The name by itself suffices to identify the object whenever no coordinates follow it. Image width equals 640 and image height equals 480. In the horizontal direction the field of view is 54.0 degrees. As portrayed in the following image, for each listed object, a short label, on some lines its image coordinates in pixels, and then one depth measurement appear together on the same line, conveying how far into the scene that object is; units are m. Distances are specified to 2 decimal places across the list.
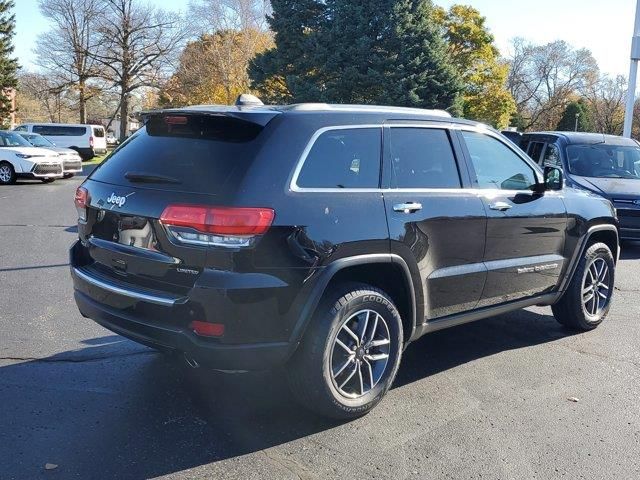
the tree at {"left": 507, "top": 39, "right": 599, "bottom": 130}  66.56
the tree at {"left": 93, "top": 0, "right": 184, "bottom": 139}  47.00
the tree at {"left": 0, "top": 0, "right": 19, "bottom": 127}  47.12
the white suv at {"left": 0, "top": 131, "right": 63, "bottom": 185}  19.58
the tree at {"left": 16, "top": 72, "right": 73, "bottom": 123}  49.75
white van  31.56
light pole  18.52
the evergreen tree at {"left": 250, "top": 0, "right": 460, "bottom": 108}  27.88
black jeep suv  3.29
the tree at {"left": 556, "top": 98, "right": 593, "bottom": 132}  56.97
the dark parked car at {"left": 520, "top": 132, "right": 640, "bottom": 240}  9.70
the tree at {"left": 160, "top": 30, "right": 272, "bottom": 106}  41.94
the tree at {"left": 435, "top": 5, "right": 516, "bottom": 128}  36.22
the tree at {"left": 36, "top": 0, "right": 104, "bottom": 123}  48.38
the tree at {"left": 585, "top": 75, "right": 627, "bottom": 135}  61.09
